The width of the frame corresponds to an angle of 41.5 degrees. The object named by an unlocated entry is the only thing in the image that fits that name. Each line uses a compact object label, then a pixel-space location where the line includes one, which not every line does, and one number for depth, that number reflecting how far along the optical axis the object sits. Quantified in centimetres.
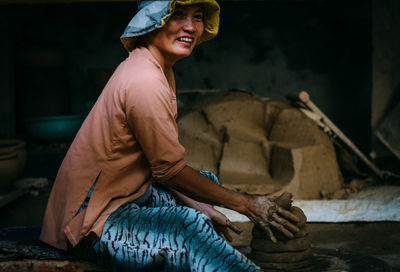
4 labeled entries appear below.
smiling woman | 214
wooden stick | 548
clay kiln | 514
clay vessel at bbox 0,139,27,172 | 478
